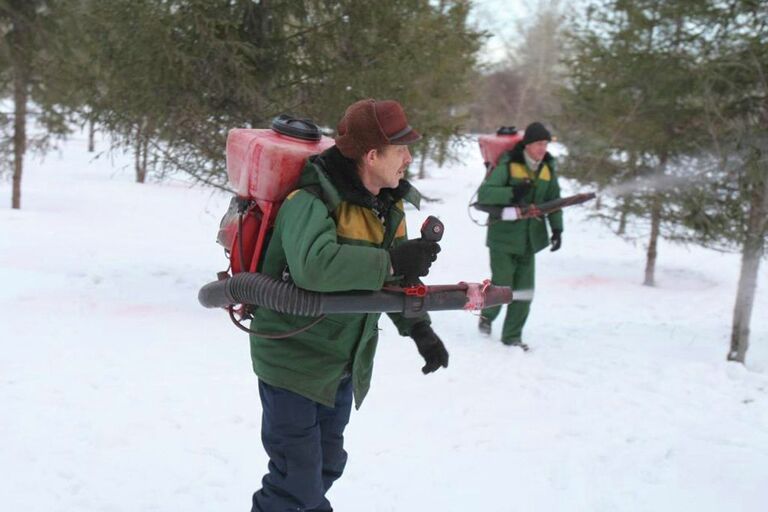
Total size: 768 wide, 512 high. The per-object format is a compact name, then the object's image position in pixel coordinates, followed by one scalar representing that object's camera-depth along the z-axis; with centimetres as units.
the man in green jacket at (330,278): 242
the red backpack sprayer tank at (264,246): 247
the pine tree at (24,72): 1054
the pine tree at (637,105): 747
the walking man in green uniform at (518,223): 660
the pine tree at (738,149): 641
